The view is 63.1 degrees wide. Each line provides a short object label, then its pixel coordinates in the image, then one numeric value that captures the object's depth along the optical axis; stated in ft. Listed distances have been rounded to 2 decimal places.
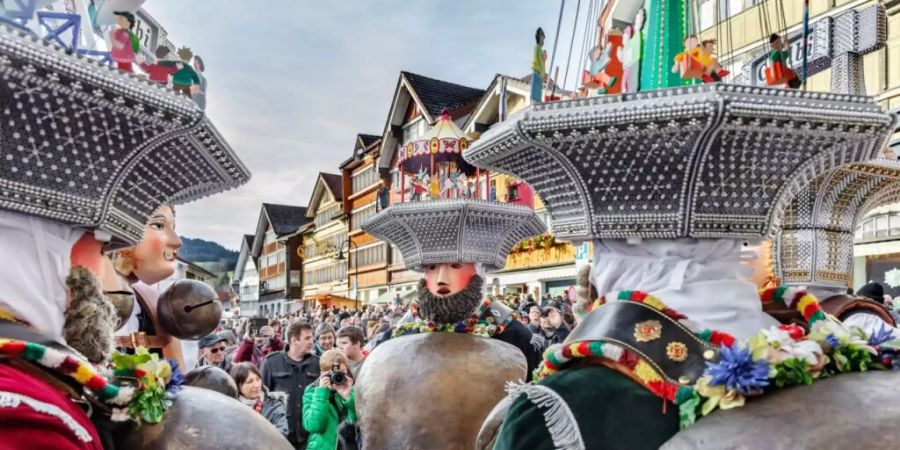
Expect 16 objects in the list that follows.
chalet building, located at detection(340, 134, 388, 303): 124.22
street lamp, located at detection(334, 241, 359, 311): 137.00
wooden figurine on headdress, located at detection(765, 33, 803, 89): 7.88
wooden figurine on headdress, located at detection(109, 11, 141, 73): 6.44
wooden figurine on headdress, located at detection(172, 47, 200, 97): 6.78
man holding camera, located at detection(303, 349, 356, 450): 15.16
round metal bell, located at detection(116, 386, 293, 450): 6.11
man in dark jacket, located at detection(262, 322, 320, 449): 18.83
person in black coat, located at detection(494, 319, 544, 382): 14.71
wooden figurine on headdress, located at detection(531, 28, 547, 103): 8.59
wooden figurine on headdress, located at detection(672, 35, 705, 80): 7.47
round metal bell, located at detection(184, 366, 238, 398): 8.84
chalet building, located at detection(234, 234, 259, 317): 221.87
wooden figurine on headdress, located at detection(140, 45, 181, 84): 6.79
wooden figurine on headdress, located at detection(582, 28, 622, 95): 8.20
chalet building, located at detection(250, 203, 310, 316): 182.09
